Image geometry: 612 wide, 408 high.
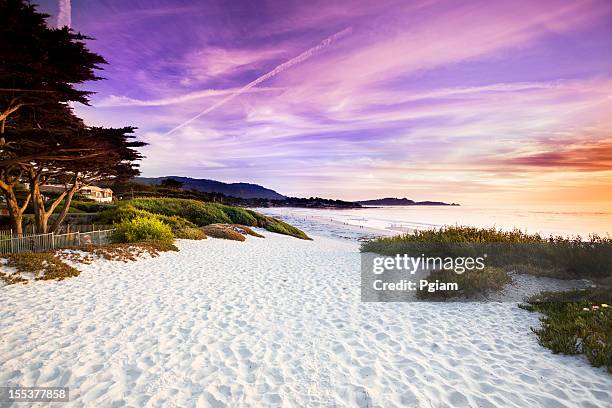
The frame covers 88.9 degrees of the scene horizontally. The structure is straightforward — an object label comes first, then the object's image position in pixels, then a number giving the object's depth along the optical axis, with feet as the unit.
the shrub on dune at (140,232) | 49.70
